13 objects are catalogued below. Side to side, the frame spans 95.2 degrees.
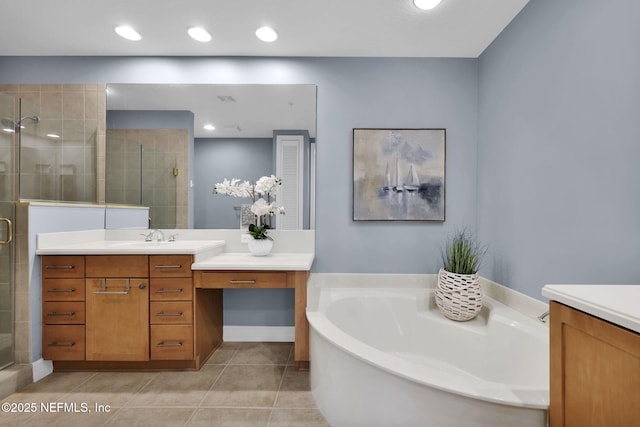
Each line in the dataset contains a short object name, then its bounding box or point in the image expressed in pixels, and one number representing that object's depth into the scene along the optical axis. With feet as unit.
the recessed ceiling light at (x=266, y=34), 6.82
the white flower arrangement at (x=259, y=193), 7.80
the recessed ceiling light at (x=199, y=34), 6.85
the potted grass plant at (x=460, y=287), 6.34
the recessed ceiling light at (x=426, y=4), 5.81
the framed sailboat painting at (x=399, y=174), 7.91
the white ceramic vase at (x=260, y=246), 7.66
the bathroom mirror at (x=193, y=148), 8.16
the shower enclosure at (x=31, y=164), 6.36
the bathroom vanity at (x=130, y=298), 6.70
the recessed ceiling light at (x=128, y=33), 6.84
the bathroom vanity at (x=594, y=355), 2.23
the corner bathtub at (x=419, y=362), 3.63
